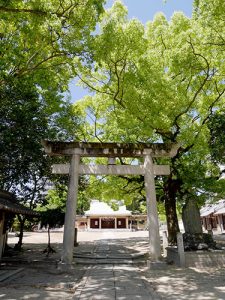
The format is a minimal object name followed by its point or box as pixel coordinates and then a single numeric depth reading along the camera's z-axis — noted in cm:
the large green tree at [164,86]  1089
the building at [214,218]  3407
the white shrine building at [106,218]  4684
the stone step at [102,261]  1218
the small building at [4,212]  1195
